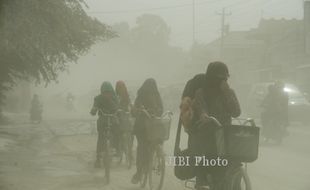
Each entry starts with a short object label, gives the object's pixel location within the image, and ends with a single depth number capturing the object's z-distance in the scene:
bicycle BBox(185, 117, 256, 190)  5.94
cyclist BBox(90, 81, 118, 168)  11.75
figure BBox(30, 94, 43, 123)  29.12
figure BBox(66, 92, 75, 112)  48.52
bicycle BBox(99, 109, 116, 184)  10.72
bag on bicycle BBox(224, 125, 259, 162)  5.69
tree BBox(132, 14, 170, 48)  117.38
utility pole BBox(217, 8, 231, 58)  62.87
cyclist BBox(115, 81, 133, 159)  13.28
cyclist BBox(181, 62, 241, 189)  6.10
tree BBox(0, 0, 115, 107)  12.41
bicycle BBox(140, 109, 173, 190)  9.30
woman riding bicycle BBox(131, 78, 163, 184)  9.89
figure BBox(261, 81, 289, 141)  16.45
